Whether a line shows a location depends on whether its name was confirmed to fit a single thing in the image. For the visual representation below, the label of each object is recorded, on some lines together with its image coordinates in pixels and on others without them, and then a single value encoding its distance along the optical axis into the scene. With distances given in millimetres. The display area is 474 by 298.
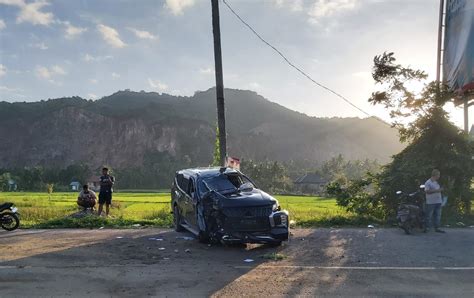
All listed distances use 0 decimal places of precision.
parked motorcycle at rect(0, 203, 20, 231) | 13227
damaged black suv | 9898
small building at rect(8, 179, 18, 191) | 87575
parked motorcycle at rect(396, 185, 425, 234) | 12148
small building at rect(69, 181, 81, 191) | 99300
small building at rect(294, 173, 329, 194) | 109569
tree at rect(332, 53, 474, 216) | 14711
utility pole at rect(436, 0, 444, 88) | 18147
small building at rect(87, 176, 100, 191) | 110350
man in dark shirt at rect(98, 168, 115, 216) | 16188
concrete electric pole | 15055
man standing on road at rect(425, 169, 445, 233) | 12258
